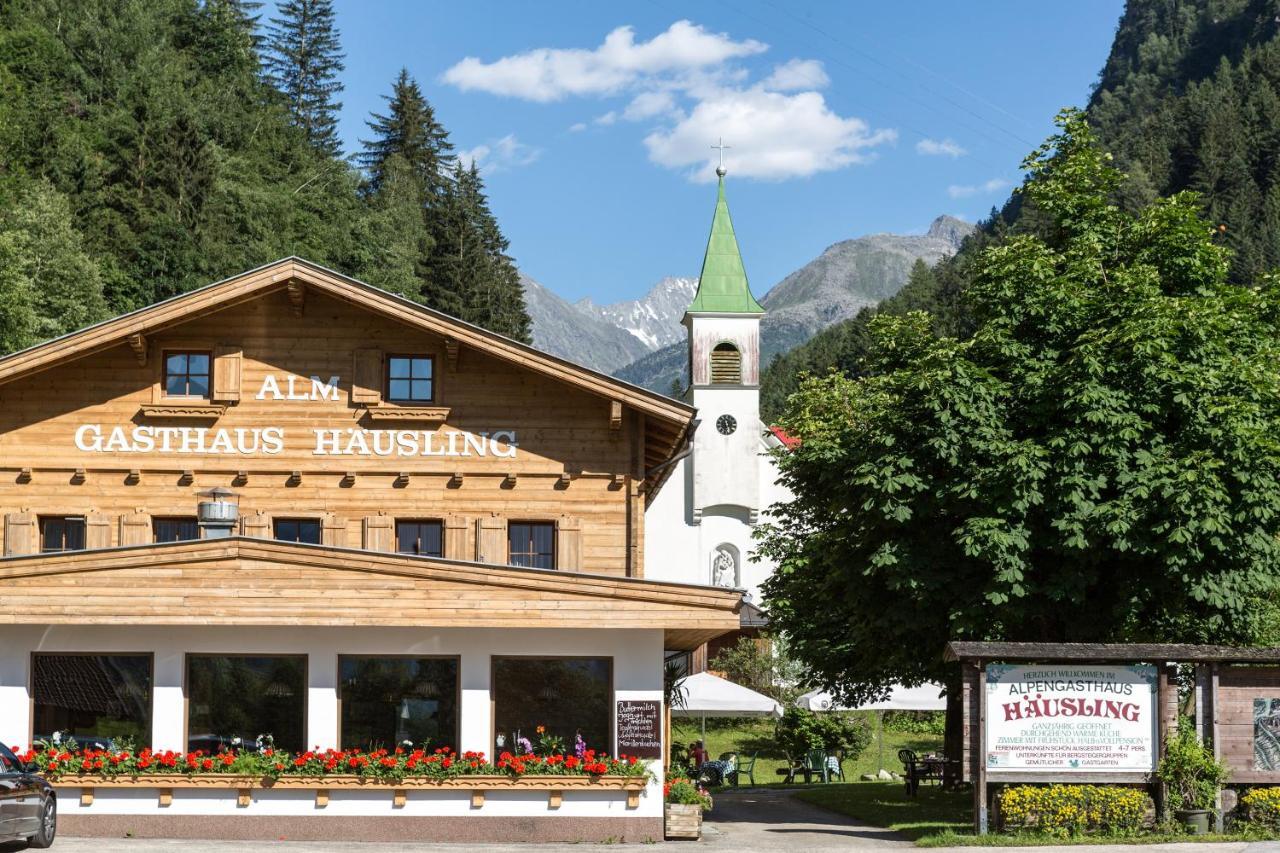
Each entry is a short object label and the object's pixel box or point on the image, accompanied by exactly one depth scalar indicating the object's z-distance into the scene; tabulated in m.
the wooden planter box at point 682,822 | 21.22
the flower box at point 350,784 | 20.62
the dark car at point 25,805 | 17.48
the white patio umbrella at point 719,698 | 35.19
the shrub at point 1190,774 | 20.69
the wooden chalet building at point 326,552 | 20.83
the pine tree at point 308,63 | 109.69
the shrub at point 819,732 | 44.91
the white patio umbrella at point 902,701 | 35.81
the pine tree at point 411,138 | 105.12
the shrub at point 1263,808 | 20.84
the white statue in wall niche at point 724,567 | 68.94
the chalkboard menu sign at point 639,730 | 21.14
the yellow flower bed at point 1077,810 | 20.62
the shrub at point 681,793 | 21.86
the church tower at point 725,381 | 66.00
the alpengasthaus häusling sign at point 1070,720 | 20.84
